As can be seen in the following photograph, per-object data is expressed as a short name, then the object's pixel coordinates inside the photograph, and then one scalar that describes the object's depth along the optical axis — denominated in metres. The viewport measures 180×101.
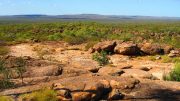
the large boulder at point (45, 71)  11.55
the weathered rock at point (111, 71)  11.26
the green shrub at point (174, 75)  11.04
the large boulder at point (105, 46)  21.25
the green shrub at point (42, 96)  7.87
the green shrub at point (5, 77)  9.84
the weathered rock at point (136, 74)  11.23
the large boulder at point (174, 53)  19.37
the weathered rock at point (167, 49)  20.58
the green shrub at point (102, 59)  16.94
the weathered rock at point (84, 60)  17.40
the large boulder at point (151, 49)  20.52
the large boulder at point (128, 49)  20.37
